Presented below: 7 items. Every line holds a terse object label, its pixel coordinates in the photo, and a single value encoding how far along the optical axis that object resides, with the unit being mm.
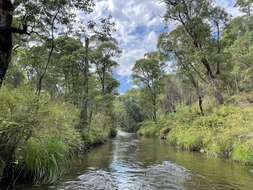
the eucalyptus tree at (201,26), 16908
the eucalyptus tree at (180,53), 18886
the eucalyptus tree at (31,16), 4797
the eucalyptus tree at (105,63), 23270
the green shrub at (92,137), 13036
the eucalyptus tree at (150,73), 30074
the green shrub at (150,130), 25872
